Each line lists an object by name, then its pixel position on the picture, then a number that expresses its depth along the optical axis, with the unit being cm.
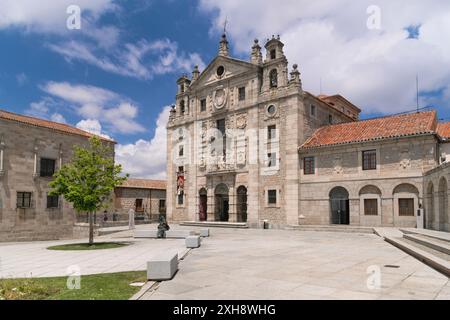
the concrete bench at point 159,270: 969
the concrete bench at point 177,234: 2362
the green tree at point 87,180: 2083
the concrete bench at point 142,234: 2561
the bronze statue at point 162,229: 2437
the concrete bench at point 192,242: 1754
